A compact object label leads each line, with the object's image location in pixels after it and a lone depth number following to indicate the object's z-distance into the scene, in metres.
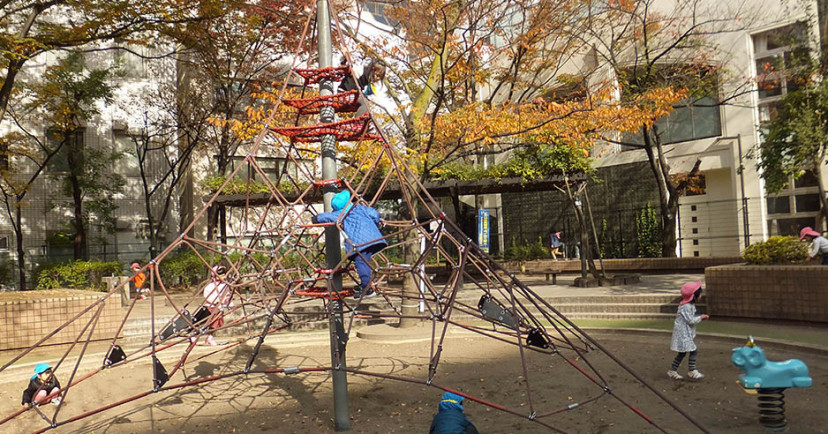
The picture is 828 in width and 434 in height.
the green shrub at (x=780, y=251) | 10.72
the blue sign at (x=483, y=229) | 18.44
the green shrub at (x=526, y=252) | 21.22
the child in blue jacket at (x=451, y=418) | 4.05
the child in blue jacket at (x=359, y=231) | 5.05
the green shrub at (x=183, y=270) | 19.16
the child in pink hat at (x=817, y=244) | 10.80
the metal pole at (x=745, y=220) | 17.61
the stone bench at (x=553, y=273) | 16.53
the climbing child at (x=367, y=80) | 5.53
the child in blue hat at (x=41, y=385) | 6.00
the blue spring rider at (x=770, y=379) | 4.95
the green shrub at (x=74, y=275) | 17.52
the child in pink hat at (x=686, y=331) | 6.86
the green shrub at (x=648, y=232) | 20.59
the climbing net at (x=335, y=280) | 5.00
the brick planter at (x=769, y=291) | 9.49
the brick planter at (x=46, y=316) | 10.13
